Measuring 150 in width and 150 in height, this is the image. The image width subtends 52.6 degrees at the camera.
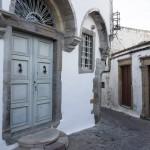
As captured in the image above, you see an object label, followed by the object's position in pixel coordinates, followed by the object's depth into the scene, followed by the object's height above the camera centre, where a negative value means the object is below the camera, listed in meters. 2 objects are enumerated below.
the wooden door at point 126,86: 6.78 -0.29
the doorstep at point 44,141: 2.72 -1.14
